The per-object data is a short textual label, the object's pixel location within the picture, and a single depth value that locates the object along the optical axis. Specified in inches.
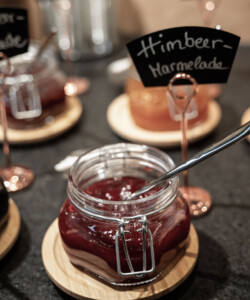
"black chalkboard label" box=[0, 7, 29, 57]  40.1
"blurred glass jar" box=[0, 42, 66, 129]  47.6
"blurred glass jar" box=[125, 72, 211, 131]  45.7
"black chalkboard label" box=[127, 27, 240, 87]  31.8
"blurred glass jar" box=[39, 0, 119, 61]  62.8
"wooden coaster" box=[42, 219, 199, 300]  29.4
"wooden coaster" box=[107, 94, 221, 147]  45.8
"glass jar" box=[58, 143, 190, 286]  28.6
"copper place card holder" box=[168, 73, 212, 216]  34.1
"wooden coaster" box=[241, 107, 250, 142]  48.0
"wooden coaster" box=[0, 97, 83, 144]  47.4
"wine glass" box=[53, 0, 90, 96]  57.6
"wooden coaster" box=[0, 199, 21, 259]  33.3
